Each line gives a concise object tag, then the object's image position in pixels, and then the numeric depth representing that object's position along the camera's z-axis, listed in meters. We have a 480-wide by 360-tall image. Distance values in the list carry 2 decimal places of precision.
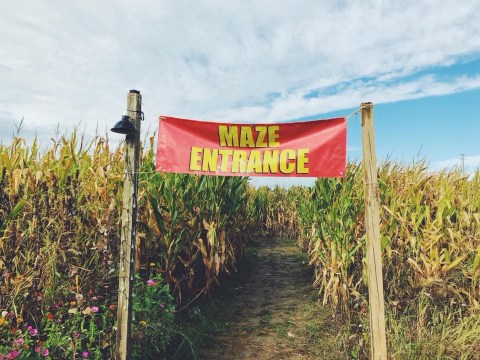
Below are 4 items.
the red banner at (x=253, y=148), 3.29
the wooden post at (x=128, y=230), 3.14
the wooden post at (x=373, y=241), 3.02
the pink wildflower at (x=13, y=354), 2.64
